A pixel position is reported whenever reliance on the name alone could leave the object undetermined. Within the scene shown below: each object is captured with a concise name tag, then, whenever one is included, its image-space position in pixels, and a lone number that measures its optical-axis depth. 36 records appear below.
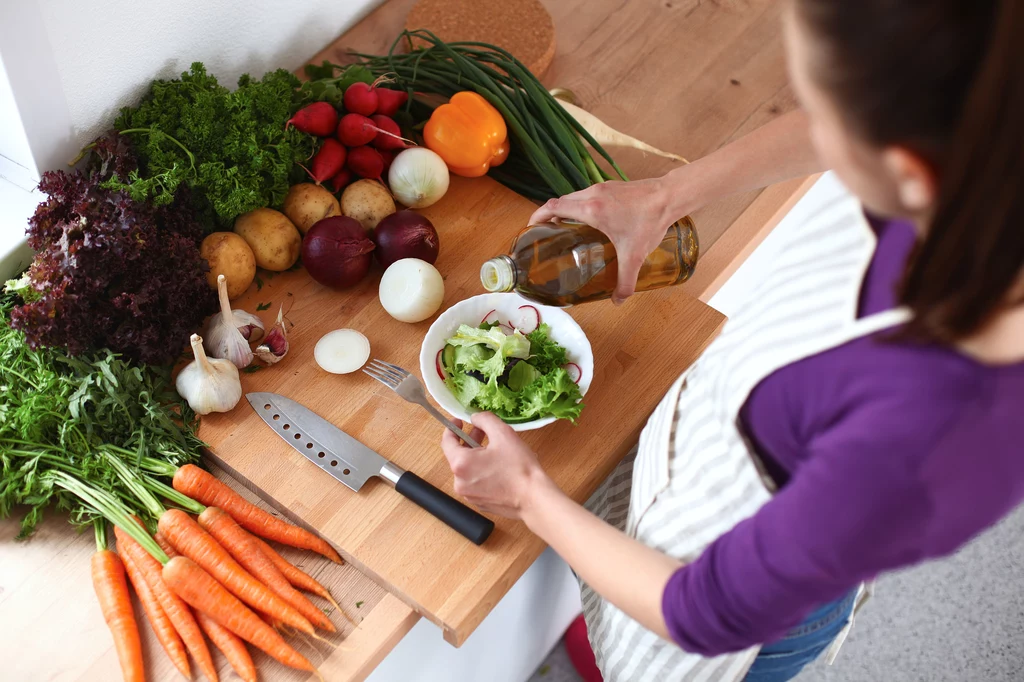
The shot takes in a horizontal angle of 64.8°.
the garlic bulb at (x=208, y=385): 1.04
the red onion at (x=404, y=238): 1.18
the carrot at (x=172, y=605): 0.89
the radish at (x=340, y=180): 1.28
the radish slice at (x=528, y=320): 1.13
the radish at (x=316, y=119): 1.22
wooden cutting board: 0.97
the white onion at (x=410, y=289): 1.14
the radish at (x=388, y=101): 1.30
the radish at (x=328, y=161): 1.23
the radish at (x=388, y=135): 1.28
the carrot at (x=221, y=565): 0.92
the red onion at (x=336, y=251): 1.15
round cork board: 1.52
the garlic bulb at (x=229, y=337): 1.10
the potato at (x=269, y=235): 1.17
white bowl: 1.06
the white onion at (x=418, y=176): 1.25
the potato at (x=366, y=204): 1.24
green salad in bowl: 1.04
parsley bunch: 1.11
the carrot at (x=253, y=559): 0.93
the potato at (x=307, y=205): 1.21
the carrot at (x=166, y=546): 0.96
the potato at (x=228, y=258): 1.13
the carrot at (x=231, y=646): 0.88
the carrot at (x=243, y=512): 0.99
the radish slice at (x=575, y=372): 1.10
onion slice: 1.12
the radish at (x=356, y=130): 1.25
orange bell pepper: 1.28
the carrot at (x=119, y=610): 0.87
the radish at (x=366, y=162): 1.27
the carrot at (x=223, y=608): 0.90
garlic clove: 1.11
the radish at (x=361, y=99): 1.27
